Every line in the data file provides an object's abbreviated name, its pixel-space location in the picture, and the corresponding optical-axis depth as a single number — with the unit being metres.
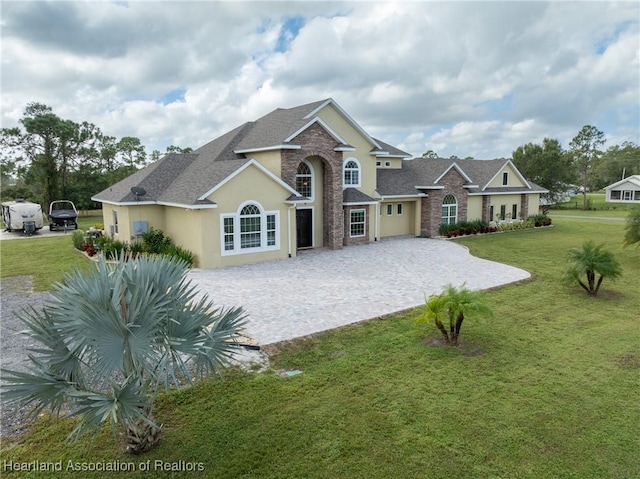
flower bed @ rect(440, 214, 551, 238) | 28.86
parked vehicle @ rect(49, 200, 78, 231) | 33.56
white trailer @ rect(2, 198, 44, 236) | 31.81
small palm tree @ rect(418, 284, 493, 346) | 9.52
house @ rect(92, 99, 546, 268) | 18.86
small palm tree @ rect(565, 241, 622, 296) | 14.02
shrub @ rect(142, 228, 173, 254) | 19.86
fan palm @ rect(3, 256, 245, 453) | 4.98
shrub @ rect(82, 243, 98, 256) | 21.67
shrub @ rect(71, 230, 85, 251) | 23.43
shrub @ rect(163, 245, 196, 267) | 18.16
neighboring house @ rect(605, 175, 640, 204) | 62.75
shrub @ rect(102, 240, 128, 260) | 19.52
